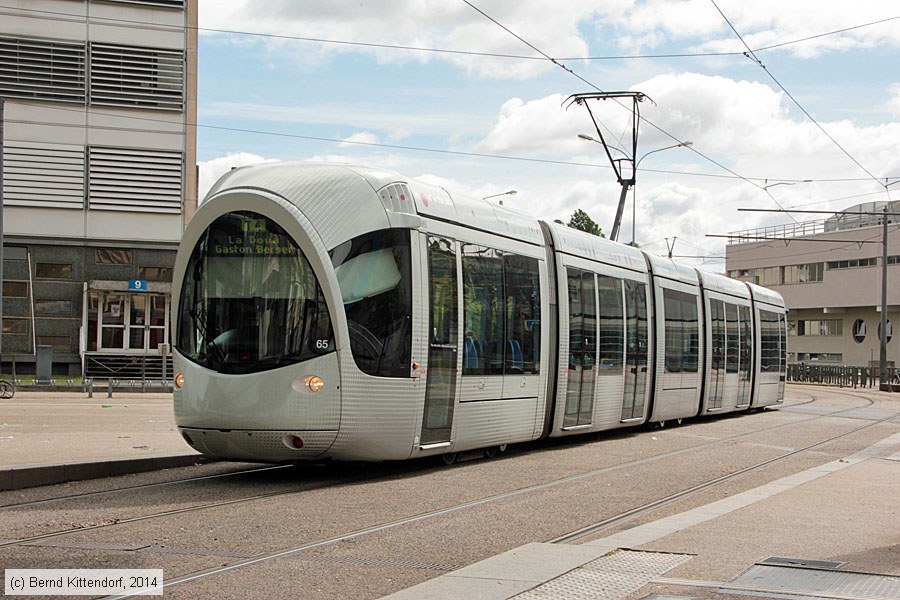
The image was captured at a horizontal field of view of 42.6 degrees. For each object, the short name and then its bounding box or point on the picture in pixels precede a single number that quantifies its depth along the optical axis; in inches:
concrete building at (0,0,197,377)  1632.6
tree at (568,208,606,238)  4055.1
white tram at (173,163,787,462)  453.1
